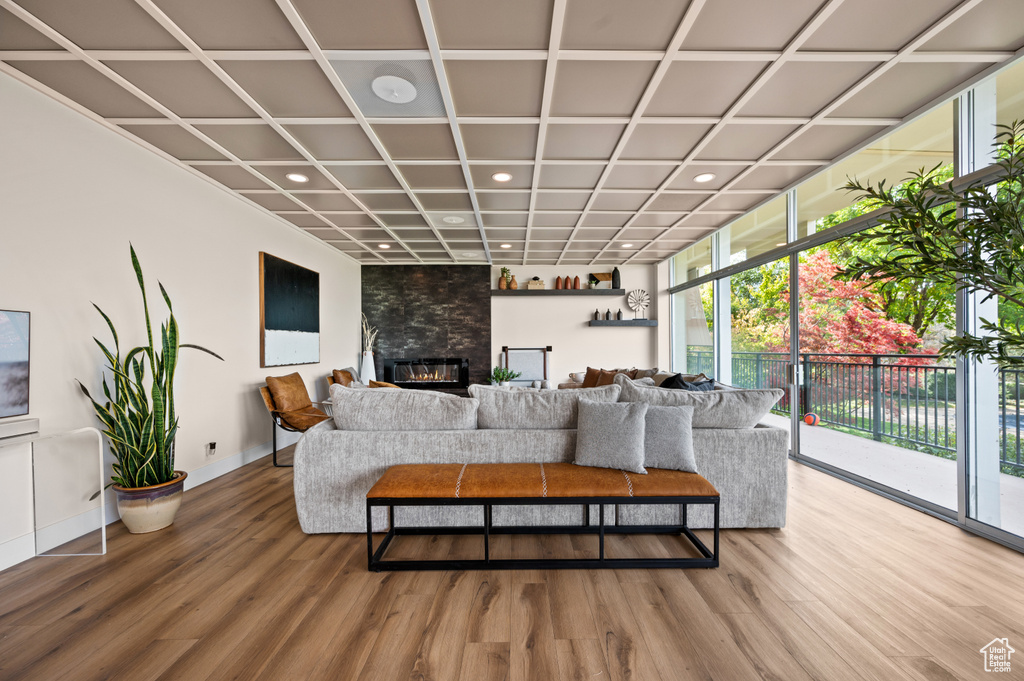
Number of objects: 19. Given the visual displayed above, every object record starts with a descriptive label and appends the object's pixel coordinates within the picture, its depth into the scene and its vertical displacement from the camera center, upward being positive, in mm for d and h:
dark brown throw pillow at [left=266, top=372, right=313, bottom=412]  4395 -539
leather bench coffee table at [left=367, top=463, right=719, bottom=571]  2131 -755
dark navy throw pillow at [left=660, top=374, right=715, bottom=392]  3640 -373
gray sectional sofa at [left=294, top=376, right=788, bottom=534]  2580 -653
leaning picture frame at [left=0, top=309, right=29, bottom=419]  2252 -113
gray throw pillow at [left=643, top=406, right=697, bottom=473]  2449 -567
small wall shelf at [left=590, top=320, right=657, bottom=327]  7977 +350
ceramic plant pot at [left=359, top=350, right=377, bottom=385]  7145 -450
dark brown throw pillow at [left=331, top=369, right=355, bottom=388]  6019 -493
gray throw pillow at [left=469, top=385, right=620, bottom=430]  2711 -432
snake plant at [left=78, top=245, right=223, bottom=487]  2596 -493
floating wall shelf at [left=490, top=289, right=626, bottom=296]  7996 +931
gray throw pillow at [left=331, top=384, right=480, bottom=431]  2666 -435
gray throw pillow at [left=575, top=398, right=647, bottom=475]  2393 -542
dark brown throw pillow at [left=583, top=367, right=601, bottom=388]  5785 -493
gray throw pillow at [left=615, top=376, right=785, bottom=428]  2678 -406
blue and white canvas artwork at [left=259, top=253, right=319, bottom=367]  4754 +346
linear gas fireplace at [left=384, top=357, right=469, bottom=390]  7715 -556
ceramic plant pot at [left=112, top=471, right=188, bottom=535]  2623 -1020
